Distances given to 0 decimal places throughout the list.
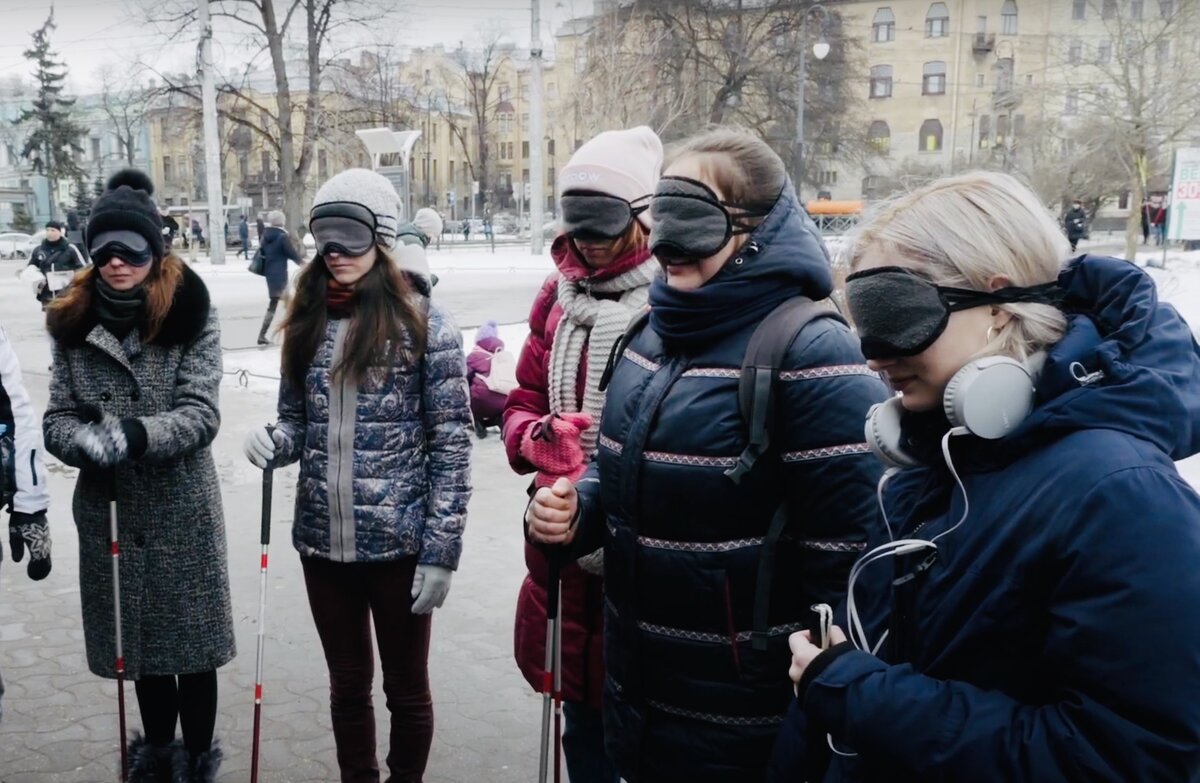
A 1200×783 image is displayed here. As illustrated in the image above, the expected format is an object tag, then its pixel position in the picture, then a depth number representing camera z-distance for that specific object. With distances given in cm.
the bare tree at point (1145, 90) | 2355
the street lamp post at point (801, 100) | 3262
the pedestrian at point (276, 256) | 1669
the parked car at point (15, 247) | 4488
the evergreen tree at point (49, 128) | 5853
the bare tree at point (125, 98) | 3319
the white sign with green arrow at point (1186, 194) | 1778
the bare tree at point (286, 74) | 3462
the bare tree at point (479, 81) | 6600
